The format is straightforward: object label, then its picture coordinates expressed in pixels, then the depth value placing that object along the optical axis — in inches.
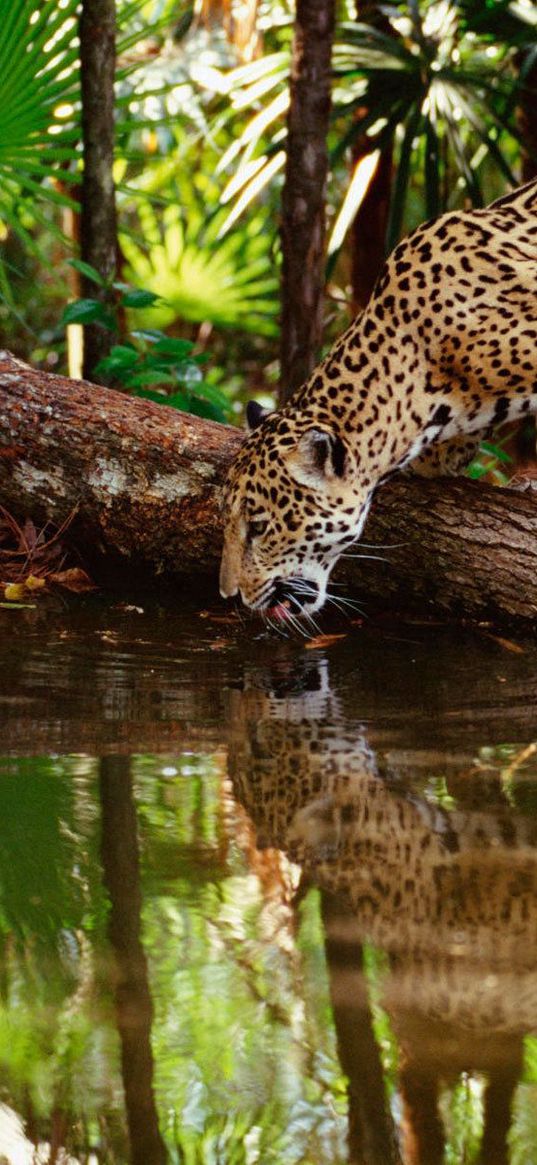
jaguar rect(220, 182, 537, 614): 435.8
